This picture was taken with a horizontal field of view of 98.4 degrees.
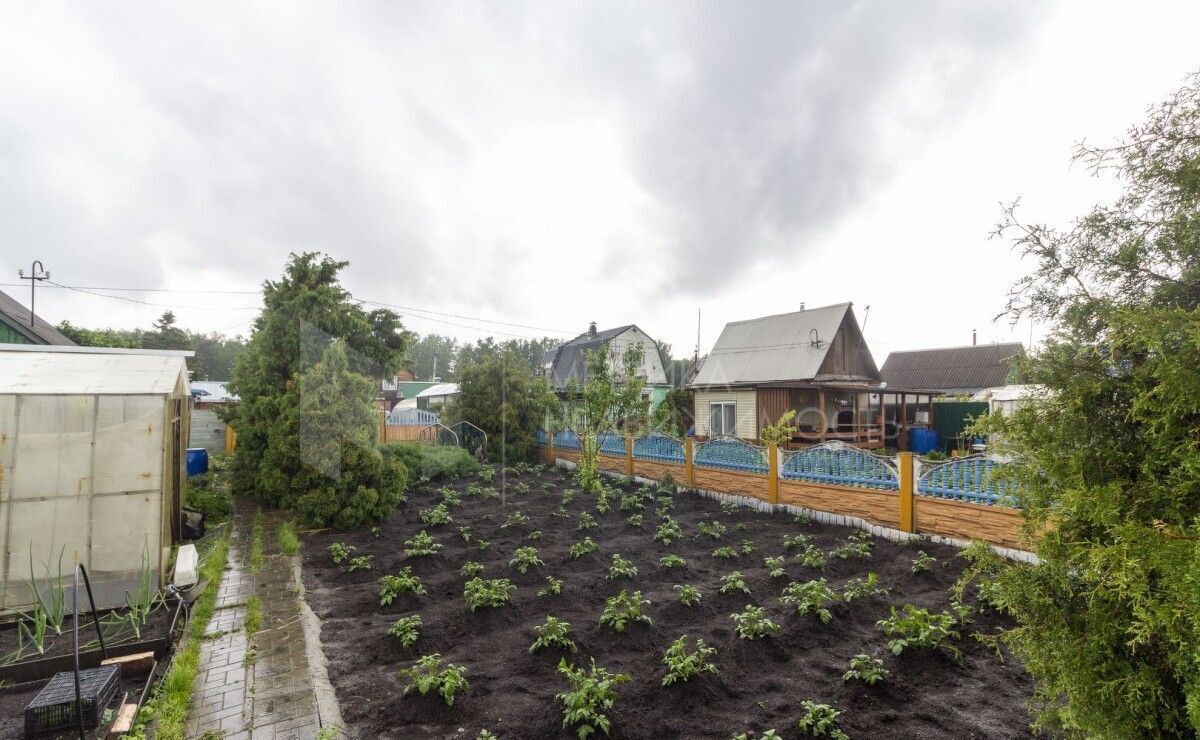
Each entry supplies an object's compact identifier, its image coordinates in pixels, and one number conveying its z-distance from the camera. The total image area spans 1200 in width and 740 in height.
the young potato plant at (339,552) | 6.50
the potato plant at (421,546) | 6.41
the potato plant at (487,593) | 4.84
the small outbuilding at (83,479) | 4.81
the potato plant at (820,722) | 2.90
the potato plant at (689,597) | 4.89
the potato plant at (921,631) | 3.77
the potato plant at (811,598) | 4.42
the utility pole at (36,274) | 17.20
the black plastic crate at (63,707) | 2.99
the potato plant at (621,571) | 5.69
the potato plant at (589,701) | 3.00
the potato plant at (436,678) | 3.35
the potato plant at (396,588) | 5.15
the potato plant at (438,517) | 8.22
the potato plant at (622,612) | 4.37
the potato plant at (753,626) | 4.07
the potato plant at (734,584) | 5.18
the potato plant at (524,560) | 5.99
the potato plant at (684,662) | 3.48
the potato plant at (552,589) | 5.22
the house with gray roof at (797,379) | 16.45
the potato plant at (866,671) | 3.42
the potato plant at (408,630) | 4.16
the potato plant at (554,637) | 4.01
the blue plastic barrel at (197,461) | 12.27
